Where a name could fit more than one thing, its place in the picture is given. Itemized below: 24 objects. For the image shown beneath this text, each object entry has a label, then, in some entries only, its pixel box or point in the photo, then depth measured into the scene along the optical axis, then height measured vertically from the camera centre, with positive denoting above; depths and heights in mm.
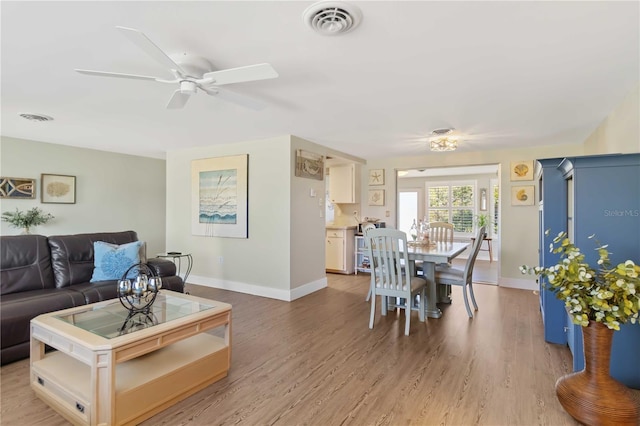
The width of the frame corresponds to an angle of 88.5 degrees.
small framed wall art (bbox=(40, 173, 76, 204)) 4922 +354
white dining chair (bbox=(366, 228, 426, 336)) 3174 -583
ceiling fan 1716 +844
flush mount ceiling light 4093 +919
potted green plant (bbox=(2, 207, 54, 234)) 4594 -96
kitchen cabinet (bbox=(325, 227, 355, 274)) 6125 -694
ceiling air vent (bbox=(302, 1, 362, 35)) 1576 +993
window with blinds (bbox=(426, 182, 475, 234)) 8523 +285
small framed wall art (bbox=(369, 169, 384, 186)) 6297 +710
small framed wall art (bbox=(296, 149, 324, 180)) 4453 +689
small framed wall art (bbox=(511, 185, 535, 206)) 5066 +299
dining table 3475 -498
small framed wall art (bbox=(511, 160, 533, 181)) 5055 +688
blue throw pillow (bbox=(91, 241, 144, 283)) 3268 -490
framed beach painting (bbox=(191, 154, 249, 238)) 4730 +241
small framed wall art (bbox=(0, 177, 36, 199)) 4535 +335
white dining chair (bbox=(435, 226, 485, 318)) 3672 -702
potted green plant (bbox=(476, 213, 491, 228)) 8108 -146
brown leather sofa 2479 -651
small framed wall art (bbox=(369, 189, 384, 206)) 6309 +319
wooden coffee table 1700 -958
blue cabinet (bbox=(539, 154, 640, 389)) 2041 -14
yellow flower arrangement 1690 -404
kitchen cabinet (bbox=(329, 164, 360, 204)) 6285 +574
